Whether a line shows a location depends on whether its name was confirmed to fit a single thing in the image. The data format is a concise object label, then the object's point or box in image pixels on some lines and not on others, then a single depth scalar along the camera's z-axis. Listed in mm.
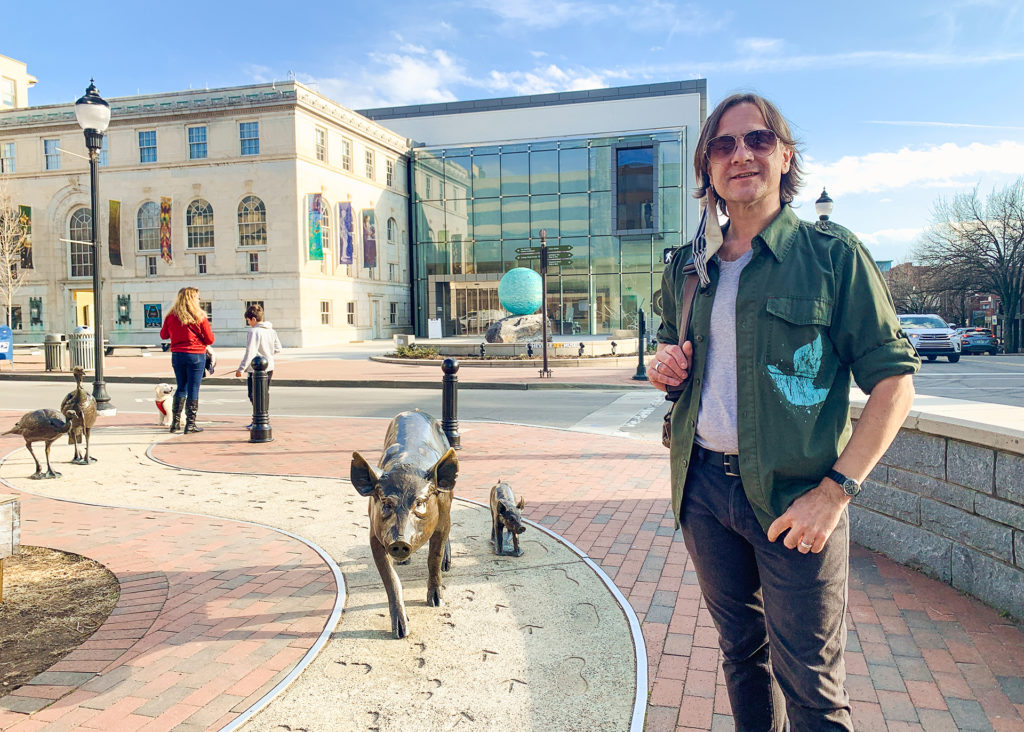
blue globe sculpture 28250
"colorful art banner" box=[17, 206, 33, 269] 39719
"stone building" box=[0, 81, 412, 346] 37625
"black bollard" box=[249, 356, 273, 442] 9145
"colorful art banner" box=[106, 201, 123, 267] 38719
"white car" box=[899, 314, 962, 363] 24391
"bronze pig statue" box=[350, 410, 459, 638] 3205
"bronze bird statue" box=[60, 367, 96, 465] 7297
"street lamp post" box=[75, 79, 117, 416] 11891
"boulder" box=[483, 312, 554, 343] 26344
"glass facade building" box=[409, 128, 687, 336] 44438
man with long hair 1791
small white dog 10109
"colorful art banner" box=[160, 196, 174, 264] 38656
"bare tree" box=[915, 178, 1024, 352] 39031
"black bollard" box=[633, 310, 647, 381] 17594
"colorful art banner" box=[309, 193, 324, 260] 38062
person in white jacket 9602
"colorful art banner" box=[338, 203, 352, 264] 40812
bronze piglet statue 4527
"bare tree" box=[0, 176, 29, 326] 37000
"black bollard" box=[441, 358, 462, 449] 8547
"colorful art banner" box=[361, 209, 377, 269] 43062
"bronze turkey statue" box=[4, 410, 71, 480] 6406
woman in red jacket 9070
